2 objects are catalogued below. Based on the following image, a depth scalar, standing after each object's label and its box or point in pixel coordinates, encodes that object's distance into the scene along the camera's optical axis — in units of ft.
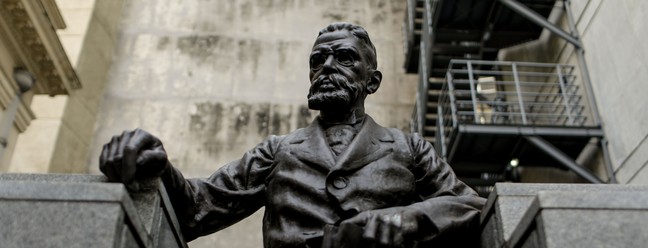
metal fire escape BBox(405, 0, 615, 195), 42.57
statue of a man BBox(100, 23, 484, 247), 12.64
